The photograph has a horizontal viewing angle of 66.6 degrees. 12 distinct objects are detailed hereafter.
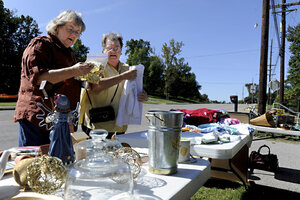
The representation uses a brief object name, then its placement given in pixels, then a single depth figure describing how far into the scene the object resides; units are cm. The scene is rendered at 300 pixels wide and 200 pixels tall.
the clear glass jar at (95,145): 91
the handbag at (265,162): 337
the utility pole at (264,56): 754
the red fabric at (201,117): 285
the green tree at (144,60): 3822
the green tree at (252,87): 2116
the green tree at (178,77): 3375
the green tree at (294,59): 2128
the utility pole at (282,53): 1450
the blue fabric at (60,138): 89
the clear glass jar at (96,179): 67
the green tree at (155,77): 3691
